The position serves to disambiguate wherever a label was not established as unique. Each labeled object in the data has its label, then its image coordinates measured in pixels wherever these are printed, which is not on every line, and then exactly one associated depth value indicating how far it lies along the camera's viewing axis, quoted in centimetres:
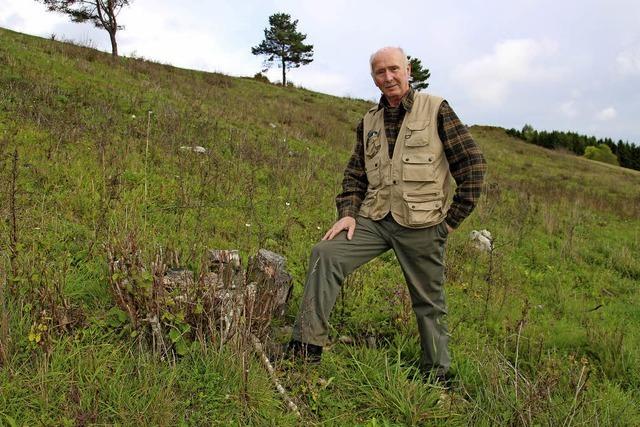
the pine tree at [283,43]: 3653
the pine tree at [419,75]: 3965
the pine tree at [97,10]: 1996
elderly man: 272
